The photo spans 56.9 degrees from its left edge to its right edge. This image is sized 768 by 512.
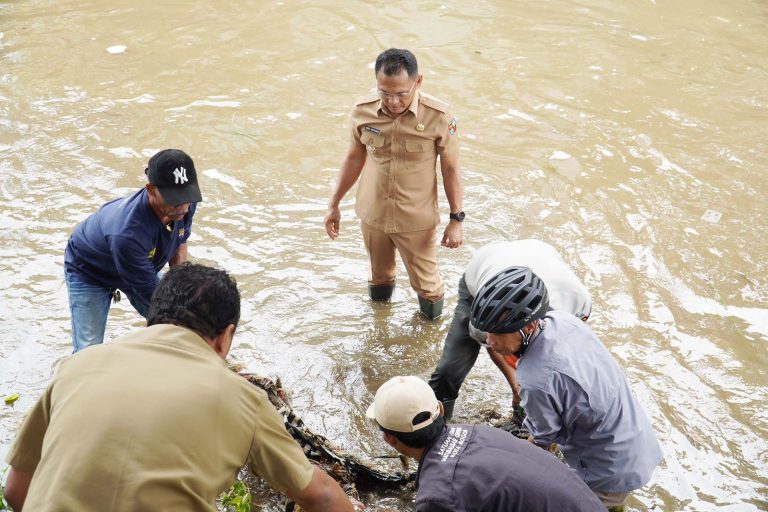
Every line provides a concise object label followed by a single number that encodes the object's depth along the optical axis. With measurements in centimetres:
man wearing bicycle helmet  294
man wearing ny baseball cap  375
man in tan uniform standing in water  454
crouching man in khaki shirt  214
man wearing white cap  245
